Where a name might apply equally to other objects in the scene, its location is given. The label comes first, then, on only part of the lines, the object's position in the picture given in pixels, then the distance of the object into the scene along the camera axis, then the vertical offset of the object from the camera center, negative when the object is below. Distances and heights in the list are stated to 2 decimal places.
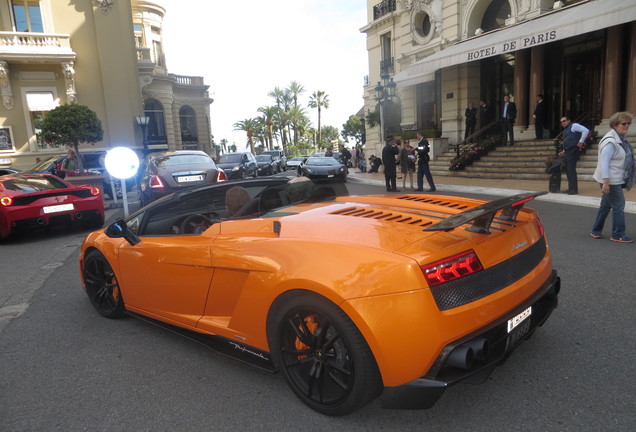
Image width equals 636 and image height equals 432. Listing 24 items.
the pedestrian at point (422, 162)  12.71 -0.59
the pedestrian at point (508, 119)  16.05 +0.67
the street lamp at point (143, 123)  23.90 +1.97
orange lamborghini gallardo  1.95 -0.74
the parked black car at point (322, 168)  18.50 -0.86
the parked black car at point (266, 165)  27.97 -0.88
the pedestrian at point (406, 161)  13.91 -0.58
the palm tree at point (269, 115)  66.94 +5.74
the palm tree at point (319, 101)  79.69 +8.83
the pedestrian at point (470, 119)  18.45 +0.87
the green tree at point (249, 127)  71.75 +4.27
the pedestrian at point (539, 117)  15.27 +0.67
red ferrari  7.51 -0.71
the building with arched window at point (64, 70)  22.47 +5.04
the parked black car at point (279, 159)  32.16 -0.60
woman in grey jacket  5.46 -0.48
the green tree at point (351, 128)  89.51 +3.94
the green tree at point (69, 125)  16.38 +1.46
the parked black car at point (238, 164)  18.53 -0.51
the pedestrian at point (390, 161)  13.46 -0.52
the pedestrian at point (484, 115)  18.21 +1.04
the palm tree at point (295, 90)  69.50 +9.56
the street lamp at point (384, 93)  20.41 +2.50
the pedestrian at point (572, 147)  9.37 -0.31
